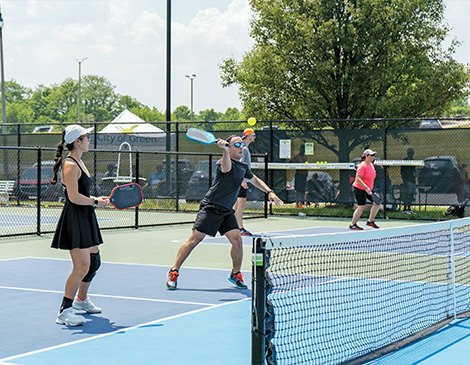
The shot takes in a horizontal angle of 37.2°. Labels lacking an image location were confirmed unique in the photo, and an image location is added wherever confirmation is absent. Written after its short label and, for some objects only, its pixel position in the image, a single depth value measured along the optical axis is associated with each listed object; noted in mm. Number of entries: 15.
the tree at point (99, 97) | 123062
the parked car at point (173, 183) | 21406
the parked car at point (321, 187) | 19297
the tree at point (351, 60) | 20172
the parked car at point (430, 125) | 19047
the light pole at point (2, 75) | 30600
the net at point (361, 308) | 4848
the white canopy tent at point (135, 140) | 23531
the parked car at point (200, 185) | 20828
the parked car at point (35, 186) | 23394
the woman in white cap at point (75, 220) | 5973
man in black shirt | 7711
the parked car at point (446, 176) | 17859
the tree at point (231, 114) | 159362
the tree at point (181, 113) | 163062
